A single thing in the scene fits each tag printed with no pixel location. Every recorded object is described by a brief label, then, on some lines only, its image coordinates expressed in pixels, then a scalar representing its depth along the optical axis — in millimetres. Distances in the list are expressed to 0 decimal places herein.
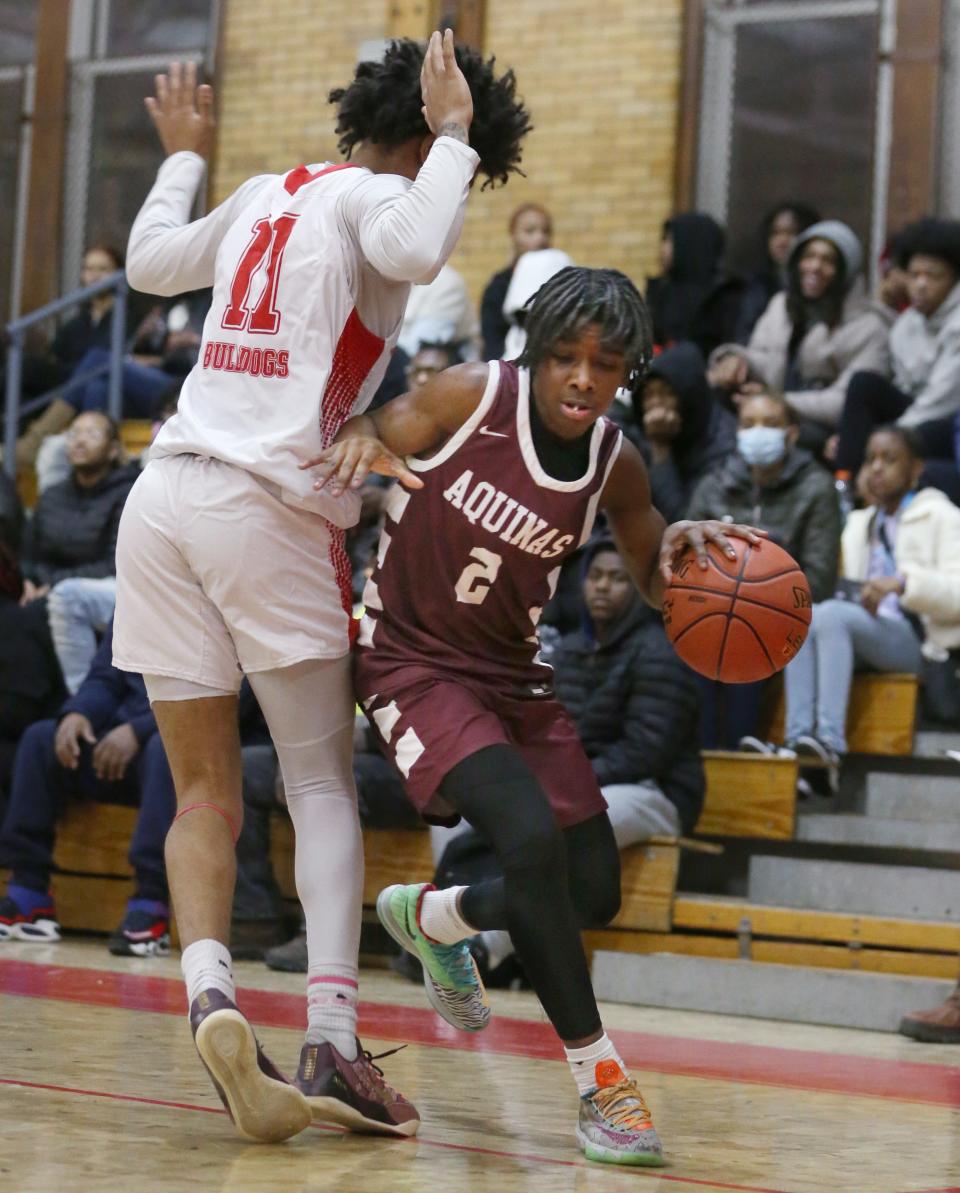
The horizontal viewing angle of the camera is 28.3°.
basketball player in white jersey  3418
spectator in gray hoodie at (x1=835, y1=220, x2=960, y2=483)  8625
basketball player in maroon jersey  3480
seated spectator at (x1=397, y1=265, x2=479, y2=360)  10398
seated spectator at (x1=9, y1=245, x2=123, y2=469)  11227
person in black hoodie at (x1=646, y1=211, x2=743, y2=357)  10164
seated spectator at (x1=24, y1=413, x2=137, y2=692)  8492
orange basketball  3727
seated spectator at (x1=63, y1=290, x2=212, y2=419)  11148
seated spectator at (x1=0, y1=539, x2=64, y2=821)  7816
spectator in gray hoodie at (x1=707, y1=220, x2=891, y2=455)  9352
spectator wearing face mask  7594
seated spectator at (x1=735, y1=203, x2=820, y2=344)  10102
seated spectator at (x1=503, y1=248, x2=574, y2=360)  9938
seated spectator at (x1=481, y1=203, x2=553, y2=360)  10289
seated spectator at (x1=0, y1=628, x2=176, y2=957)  7043
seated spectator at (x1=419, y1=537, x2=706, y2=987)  6590
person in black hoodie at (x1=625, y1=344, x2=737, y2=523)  8445
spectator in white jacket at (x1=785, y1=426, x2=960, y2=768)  7273
